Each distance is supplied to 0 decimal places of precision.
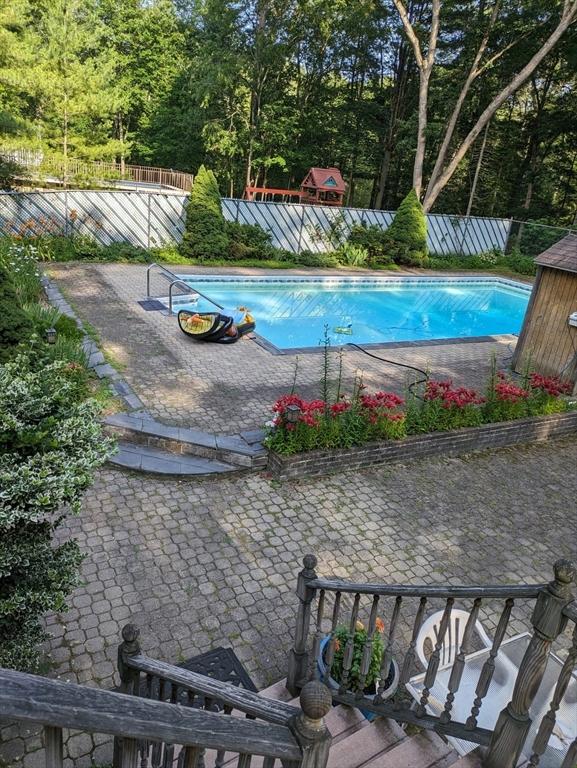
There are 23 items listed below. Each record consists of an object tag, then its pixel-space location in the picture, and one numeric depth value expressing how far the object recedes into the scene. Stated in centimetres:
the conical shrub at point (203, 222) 1647
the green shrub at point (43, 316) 780
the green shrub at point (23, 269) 981
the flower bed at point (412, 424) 616
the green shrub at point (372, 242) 1953
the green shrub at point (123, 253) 1523
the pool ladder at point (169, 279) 1152
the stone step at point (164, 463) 594
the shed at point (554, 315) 911
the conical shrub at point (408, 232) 1969
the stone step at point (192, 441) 623
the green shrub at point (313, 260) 1825
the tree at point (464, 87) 1700
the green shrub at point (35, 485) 282
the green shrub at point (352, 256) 1920
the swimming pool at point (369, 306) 1363
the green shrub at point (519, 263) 2147
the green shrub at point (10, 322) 536
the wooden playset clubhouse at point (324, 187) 2331
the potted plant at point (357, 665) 328
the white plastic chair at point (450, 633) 339
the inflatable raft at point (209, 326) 979
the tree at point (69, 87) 1652
